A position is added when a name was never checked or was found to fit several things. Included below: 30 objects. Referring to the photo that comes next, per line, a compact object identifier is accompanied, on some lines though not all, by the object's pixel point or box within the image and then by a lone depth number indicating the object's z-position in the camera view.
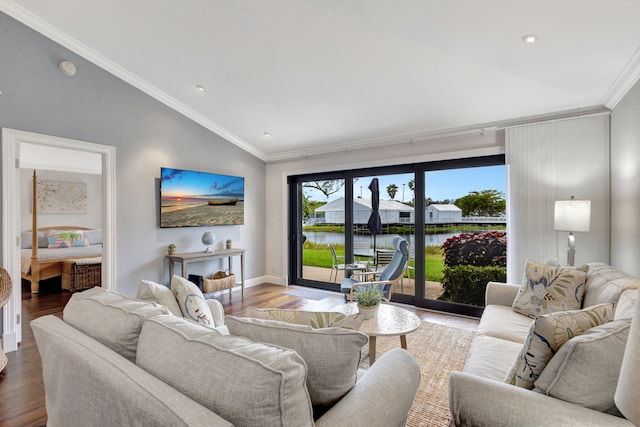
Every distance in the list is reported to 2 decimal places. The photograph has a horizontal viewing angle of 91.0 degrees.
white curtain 3.27
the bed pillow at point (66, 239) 5.71
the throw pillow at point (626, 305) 1.46
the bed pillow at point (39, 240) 5.60
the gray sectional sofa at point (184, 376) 0.78
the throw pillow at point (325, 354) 1.02
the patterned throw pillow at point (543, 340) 1.19
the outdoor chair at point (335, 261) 5.05
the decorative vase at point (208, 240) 4.48
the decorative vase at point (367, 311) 2.49
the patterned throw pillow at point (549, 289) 2.26
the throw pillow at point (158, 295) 1.80
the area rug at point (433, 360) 1.93
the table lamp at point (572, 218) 2.75
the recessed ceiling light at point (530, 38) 2.25
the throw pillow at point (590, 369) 1.06
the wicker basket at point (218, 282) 4.23
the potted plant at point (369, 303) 2.49
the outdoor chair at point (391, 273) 3.47
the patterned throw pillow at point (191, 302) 1.89
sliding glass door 3.83
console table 3.95
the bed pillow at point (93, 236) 6.26
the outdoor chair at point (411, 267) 4.22
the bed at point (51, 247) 4.99
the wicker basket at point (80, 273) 5.01
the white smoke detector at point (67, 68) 3.21
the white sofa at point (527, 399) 1.04
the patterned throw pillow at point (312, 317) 1.25
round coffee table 2.24
